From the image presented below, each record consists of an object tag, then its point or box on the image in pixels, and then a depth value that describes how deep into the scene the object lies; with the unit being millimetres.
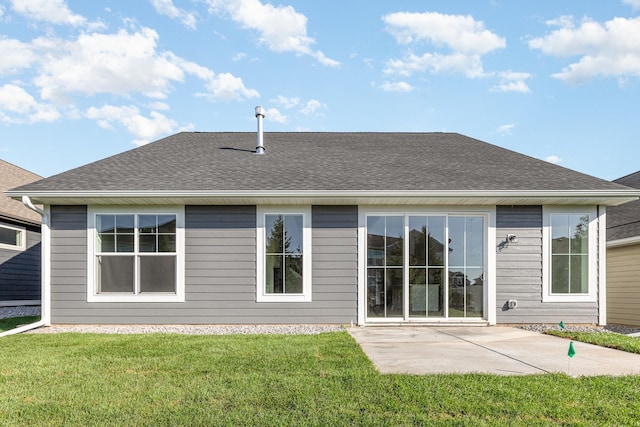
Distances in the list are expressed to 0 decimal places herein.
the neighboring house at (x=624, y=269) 9617
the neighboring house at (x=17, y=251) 12648
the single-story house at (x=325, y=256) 8164
